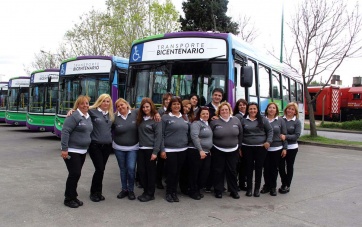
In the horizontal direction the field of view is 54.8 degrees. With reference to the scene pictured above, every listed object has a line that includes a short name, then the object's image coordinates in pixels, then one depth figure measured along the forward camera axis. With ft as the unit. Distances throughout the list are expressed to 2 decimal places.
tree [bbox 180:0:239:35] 74.28
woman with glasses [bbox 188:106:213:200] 19.25
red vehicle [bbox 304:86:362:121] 101.19
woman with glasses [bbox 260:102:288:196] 20.99
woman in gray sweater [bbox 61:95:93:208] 17.20
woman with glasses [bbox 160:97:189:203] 18.99
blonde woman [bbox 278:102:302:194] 21.42
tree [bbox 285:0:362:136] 53.26
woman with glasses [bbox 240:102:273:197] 20.39
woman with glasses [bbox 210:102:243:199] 19.77
